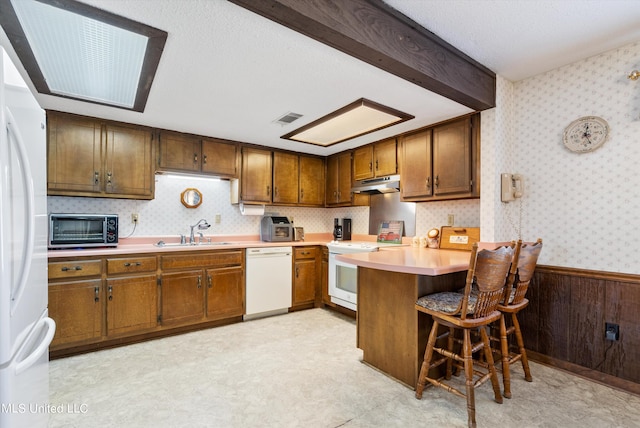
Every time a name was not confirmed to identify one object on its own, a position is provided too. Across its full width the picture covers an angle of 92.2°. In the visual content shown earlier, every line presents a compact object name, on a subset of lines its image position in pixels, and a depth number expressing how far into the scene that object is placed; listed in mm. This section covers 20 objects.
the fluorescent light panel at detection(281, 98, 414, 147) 2836
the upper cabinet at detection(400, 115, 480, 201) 2836
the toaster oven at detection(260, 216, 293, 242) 4191
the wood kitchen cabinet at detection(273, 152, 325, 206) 4277
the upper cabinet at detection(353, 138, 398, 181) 3674
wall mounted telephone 2697
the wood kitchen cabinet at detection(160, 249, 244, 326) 3212
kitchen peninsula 2135
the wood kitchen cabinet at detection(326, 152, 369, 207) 4305
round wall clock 2313
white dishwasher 3729
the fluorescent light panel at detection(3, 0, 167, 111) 1594
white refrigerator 983
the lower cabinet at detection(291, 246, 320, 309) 4062
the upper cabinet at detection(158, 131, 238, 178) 3488
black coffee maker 4664
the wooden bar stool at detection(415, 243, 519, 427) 1770
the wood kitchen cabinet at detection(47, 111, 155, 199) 2918
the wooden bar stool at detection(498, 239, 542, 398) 2064
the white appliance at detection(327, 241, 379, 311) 3561
